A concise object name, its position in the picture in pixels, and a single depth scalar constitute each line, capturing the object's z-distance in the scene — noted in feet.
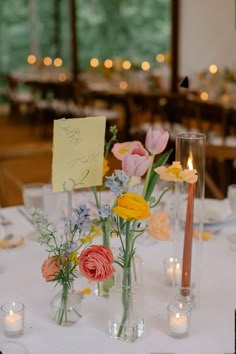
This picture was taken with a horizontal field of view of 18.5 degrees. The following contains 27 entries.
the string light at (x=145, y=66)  34.07
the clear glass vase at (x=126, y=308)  4.99
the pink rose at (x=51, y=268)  5.07
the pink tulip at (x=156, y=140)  5.07
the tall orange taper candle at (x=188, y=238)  5.30
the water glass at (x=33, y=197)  7.56
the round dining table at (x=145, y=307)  4.95
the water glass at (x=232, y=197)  7.10
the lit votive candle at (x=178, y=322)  5.03
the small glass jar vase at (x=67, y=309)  5.27
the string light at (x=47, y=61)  40.23
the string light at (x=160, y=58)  36.24
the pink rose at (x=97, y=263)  4.76
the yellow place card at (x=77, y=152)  5.31
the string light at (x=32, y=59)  42.74
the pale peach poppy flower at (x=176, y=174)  4.97
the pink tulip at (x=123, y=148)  5.12
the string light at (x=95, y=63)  37.85
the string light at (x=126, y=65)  32.77
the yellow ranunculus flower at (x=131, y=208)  4.68
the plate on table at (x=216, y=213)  7.58
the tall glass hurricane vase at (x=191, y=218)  5.36
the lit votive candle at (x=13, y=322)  5.07
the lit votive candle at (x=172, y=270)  5.60
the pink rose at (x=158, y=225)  5.24
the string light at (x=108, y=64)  34.93
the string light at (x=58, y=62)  40.60
